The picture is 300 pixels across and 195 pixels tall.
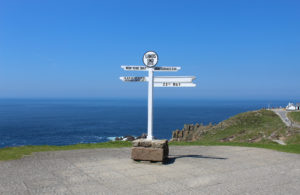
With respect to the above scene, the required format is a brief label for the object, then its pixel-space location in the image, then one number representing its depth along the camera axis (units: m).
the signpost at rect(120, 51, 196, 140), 9.88
